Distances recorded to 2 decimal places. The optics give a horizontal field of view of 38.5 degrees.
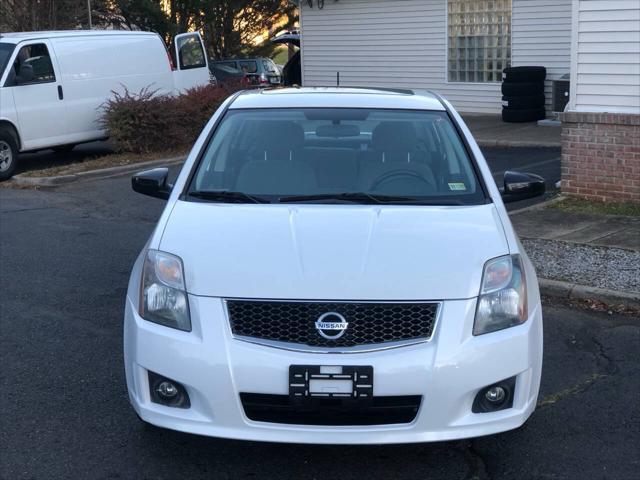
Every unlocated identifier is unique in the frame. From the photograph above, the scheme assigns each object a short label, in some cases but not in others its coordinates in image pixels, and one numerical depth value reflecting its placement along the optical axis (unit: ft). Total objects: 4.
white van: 44.86
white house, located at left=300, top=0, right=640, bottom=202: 34.24
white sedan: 12.37
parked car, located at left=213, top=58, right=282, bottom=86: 86.22
